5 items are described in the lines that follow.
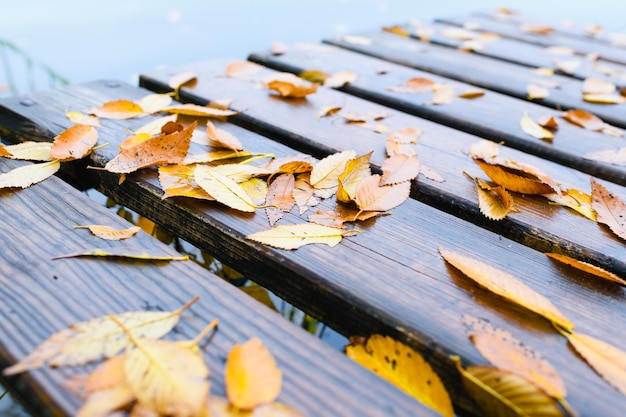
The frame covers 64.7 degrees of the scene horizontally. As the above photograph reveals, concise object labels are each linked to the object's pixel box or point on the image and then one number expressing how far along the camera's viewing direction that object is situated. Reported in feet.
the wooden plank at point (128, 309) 1.43
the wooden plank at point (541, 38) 6.13
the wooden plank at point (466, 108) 3.31
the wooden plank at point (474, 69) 4.24
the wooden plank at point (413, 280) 1.69
